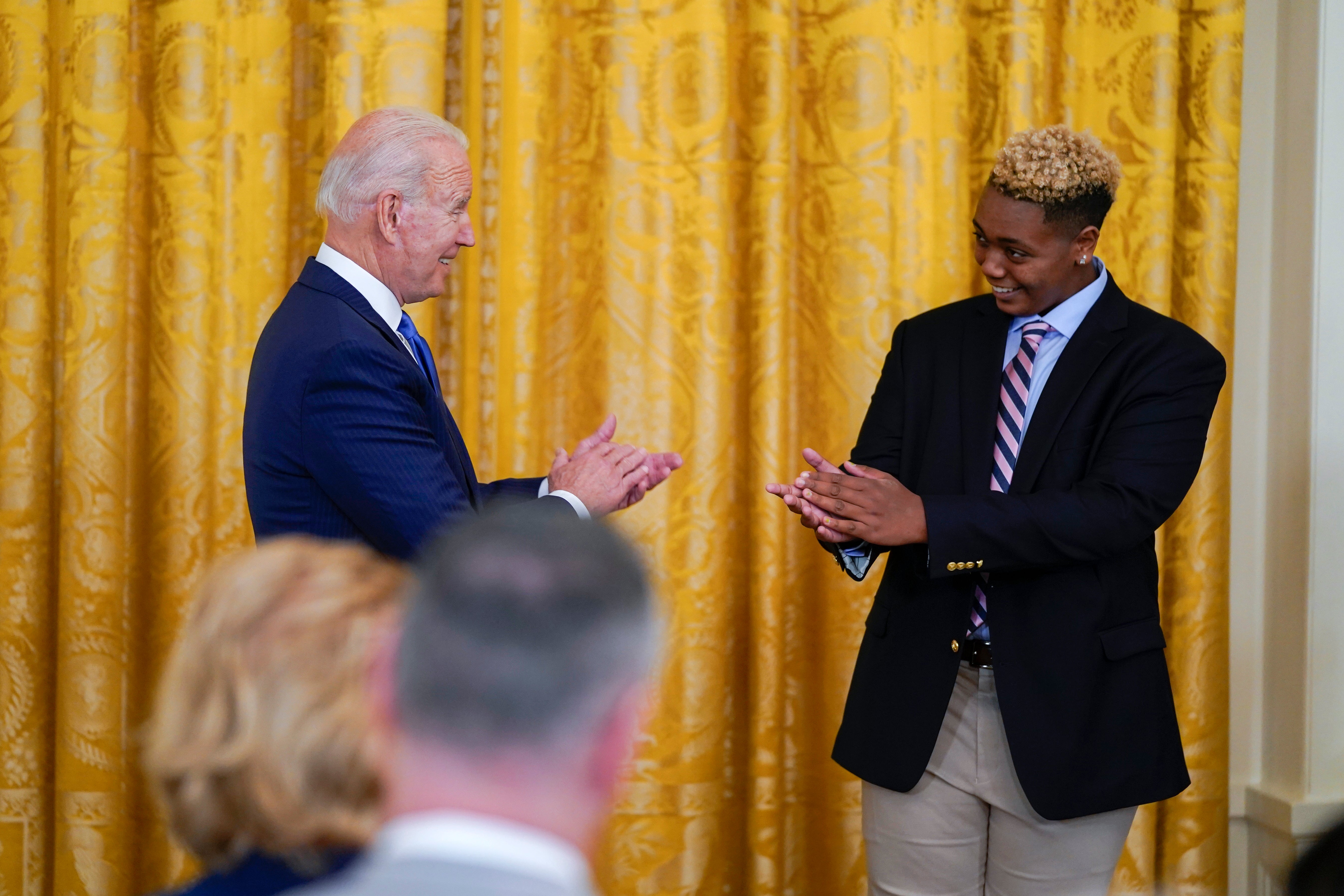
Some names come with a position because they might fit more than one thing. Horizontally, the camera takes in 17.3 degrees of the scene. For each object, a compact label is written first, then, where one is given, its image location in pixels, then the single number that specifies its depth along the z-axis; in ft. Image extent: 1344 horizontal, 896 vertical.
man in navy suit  18.72
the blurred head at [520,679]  11.55
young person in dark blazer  19.38
